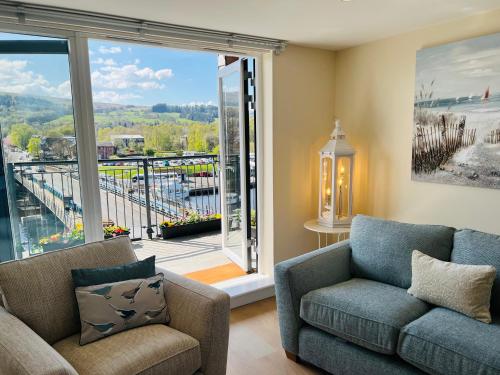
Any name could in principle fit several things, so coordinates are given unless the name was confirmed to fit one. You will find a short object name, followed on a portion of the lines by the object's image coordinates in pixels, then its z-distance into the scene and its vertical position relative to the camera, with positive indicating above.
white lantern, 3.00 -0.34
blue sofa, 1.64 -0.88
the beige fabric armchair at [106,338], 1.51 -0.83
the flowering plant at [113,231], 4.41 -1.03
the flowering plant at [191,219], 4.82 -1.03
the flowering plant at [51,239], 2.48 -0.63
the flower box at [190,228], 4.79 -1.14
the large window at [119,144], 2.32 +0.02
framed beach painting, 2.31 +0.17
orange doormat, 3.51 -1.29
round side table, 2.97 -0.72
